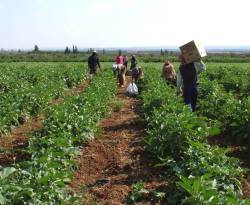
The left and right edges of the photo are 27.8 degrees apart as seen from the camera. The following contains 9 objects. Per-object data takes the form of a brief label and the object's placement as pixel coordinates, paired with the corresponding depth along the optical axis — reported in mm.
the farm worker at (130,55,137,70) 21628
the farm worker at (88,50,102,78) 22969
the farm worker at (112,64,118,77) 21906
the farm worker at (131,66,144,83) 19094
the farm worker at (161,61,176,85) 16391
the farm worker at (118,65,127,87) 21350
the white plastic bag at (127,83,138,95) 17634
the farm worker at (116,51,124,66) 21875
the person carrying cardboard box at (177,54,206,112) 10656
